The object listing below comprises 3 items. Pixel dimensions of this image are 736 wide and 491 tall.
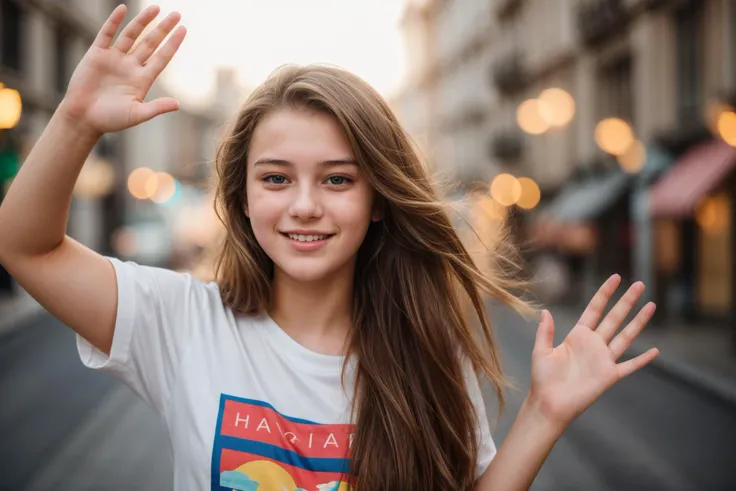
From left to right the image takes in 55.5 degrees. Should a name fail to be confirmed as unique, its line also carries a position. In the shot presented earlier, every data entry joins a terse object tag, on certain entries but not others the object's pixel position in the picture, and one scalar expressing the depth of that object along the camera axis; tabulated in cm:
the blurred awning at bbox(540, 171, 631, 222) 1961
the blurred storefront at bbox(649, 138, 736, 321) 1327
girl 166
